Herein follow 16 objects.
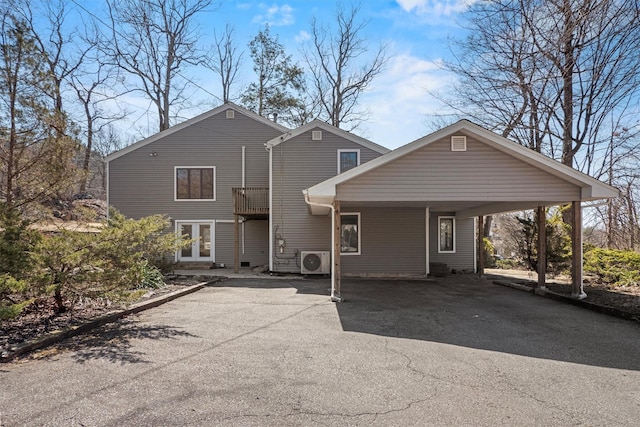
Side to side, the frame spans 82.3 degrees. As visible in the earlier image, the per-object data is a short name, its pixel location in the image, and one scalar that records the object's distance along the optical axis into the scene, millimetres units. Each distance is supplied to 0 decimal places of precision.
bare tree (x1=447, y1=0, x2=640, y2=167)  12250
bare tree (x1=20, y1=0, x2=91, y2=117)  17188
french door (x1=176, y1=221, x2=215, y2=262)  14336
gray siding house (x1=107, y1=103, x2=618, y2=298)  7562
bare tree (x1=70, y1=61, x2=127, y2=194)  20281
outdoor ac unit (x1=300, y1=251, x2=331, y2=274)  11961
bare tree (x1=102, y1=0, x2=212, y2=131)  20141
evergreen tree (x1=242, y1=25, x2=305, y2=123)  22375
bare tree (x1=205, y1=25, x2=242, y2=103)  22953
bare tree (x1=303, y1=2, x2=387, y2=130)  23250
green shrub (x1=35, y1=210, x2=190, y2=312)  4840
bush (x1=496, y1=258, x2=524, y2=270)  16281
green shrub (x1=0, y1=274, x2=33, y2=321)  3794
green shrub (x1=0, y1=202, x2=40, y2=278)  4359
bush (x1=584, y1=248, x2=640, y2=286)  8711
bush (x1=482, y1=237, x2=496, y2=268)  16202
